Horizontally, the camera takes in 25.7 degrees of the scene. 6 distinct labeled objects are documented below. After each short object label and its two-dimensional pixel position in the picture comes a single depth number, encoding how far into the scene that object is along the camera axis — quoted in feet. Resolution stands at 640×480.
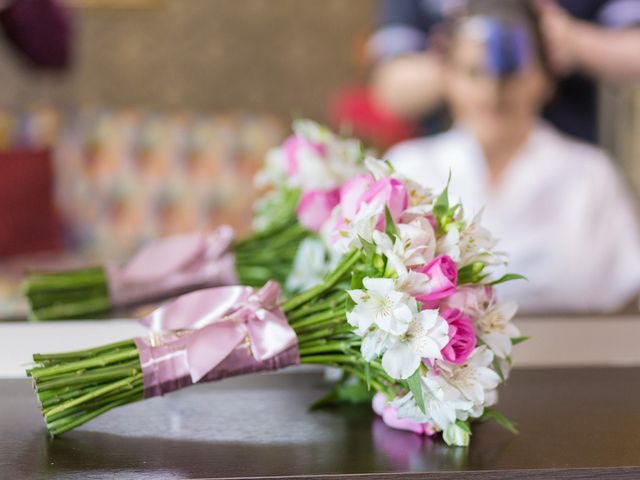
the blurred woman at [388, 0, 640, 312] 5.70
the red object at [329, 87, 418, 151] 11.22
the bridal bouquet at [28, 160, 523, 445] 2.88
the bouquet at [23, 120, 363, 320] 3.97
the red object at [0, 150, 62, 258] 9.05
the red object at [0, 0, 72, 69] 6.95
